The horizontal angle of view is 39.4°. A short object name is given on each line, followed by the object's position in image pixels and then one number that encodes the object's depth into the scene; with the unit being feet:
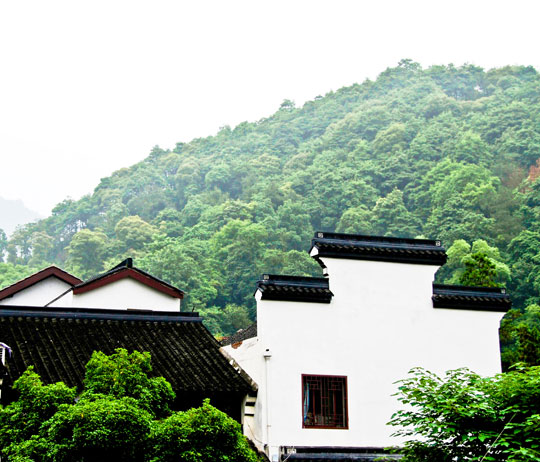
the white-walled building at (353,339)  57.98
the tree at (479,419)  41.52
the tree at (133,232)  255.50
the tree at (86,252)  246.47
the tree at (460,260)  176.24
